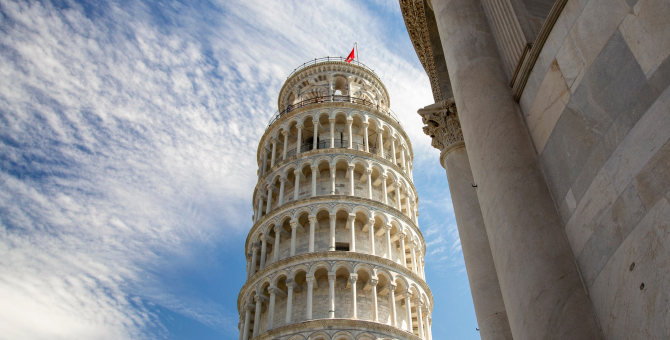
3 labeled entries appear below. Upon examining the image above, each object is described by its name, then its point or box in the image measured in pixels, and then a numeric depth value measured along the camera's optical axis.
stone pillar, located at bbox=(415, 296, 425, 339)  25.96
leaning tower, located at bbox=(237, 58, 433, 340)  25.00
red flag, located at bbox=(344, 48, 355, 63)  42.60
